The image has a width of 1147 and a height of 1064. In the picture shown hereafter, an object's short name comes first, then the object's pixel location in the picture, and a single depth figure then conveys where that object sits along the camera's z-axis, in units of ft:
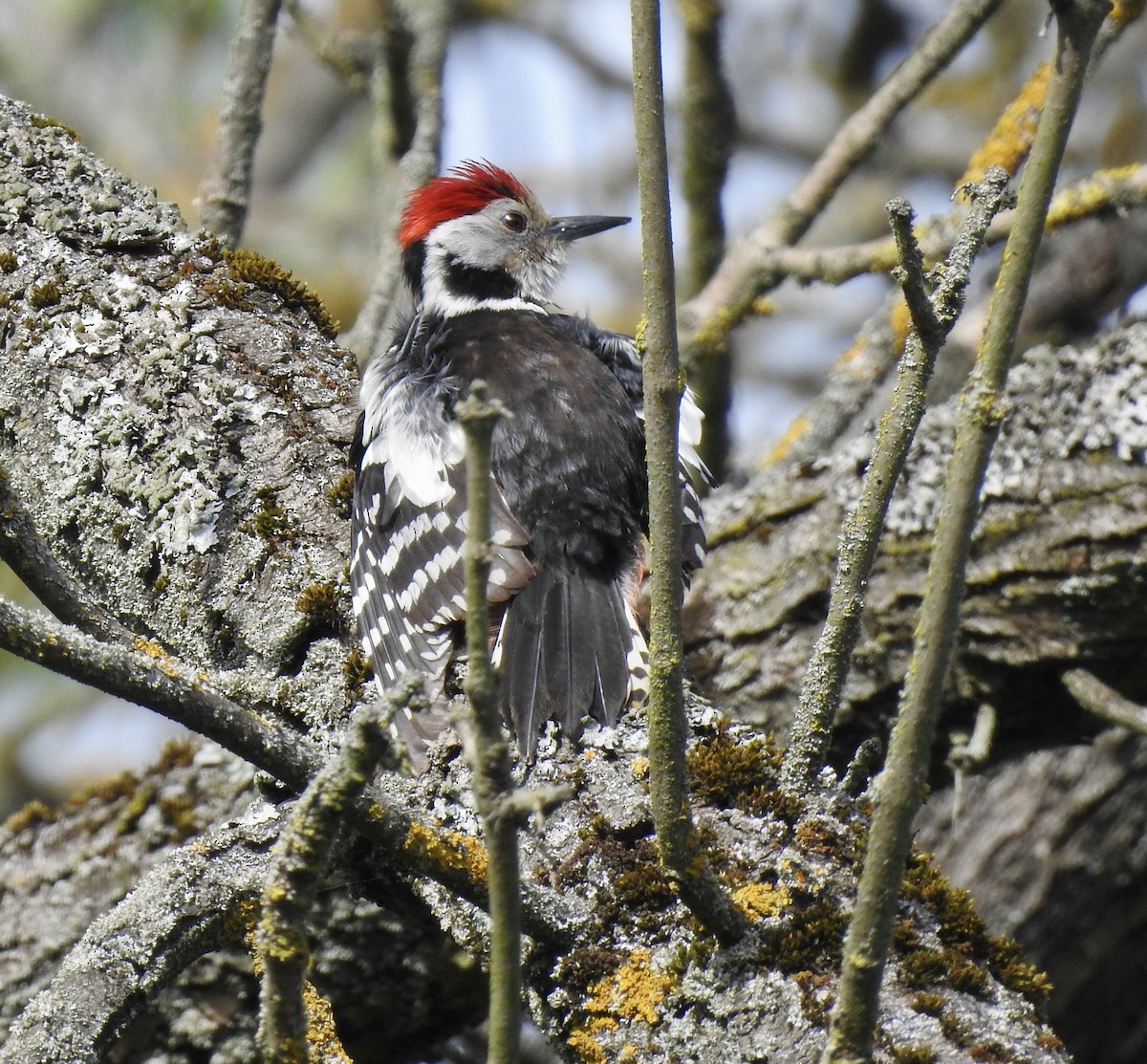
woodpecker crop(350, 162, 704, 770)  17.62
